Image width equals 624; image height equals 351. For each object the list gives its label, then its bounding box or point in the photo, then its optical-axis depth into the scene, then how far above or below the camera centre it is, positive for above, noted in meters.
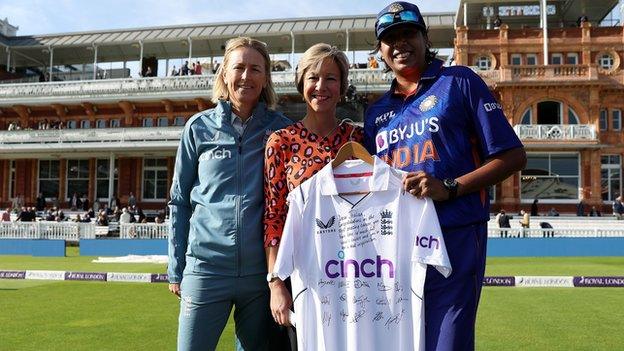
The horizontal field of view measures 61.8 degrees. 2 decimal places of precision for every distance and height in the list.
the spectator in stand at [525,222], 21.58 -1.11
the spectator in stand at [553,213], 28.53 -0.96
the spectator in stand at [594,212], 28.50 -0.91
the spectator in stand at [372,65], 31.41 +7.88
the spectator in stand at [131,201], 32.42 -0.61
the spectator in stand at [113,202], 33.47 -0.71
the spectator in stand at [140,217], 25.54 -1.27
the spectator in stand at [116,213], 28.77 -1.25
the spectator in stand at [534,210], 29.21 -0.81
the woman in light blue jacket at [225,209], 2.96 -0.10
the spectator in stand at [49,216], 28.61 -1.44
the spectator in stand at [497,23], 34.11 +11.36
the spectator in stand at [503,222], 20.88 -1.07
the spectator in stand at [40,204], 34.94 -0.91
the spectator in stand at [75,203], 35.03 -0.83
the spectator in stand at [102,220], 23.97 -1.34
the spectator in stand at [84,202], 34.45 -0.74
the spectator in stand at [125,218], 24.23 -1.26
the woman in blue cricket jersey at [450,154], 2.42 +0.20
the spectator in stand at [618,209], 26.88 -0.66
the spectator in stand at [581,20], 32.57 +11.21
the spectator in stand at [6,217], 28.80 -1.48
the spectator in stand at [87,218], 27.31 -1.45
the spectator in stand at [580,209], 29.02 -0.73
